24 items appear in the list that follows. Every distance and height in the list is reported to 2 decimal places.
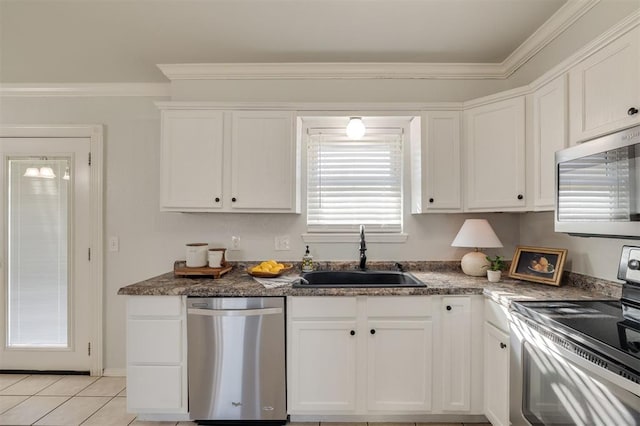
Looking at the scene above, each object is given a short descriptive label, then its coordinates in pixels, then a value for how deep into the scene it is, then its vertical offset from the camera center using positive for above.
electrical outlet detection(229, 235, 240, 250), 2.59 -0.25
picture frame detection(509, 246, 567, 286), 1.93 -0.34
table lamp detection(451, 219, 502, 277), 2.19 -0.20
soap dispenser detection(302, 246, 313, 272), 2.47 -0.40
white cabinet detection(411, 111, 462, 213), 2.30 +0.37
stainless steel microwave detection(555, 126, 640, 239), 1.24 +0.11
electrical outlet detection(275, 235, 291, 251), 2.58 -0.25
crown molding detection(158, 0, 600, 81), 2.47 +1.11
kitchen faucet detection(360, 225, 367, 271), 2.45 -0.33
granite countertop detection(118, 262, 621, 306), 1.72 -0.46
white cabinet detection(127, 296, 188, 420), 1.91 -0.84
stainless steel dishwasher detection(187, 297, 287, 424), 1.89 -0.87
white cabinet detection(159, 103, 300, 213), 2.31 +0.39
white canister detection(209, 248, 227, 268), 2.29 -0.33
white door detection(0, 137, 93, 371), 2.69 -0.36
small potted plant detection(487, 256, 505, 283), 2.07 -0.39
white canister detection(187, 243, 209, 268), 2.29 -0.32
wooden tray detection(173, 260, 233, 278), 2.20 -0.42
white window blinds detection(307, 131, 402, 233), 2.64 +0.27
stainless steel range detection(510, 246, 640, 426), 0.99 -0.53
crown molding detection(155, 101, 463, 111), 2.30 +0.77
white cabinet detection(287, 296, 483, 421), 1.91 -0.87
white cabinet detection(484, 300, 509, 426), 1.69 -0.85
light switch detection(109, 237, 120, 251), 2.70 -0.28
